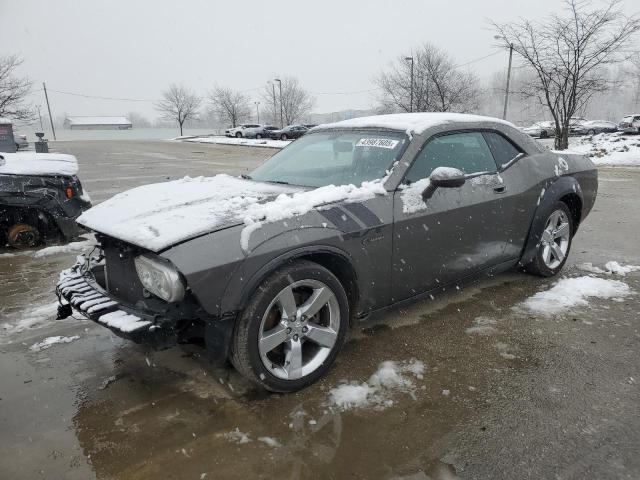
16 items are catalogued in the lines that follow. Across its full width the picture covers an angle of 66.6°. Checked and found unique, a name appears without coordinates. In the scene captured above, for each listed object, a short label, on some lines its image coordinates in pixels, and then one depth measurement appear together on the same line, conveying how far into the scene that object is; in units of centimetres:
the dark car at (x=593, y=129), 3681
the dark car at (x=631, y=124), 2795
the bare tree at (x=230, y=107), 6425
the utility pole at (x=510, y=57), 2515
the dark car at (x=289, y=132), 4109
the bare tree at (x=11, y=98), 2625
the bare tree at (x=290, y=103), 6073
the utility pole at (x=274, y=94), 5928
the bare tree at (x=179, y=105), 6894
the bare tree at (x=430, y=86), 3428
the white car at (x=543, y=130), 3849
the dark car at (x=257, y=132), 4491
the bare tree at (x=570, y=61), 1855
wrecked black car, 573
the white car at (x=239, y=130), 4642
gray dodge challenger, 250
